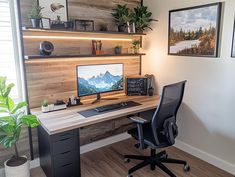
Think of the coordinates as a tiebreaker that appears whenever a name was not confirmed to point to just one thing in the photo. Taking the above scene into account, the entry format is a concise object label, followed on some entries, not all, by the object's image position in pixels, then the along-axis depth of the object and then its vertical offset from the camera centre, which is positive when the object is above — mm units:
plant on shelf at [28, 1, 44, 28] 2105 +408
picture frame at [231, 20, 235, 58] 2112 +43
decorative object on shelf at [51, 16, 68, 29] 2238 +348
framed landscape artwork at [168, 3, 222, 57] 2256 +286
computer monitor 2527 -303
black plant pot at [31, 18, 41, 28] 2104 +345
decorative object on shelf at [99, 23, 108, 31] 2708 +375
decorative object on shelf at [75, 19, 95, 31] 2479 +380
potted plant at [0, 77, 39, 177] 1970 -654
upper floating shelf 2234 +262
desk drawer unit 1994 -989
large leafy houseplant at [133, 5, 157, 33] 2893 +536
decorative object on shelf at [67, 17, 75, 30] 2349 +369
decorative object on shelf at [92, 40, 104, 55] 2688 +110
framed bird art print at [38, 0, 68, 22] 2279 +535
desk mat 2170 -629
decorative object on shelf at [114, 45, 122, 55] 2908 +80
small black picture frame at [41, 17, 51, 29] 2178 +350
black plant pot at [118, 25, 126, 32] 2840 +377
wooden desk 1945 -830
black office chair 2006 -711
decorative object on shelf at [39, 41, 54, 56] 2221 +85
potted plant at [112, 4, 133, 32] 2787 +535
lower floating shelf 2135 -7
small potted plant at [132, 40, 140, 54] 3025 +136
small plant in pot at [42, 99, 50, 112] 2242 -561
